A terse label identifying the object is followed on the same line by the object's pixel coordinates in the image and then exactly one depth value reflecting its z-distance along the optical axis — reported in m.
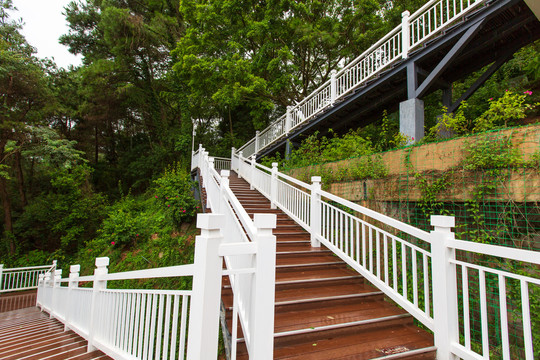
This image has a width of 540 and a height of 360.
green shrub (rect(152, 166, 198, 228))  7.83
